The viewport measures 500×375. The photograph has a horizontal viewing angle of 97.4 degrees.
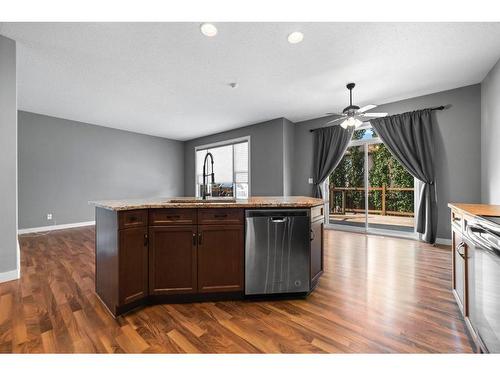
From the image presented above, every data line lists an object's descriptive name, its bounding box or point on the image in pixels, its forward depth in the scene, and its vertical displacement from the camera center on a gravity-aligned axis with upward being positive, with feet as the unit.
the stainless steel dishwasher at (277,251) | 6.40 -1.90
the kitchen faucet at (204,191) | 7.78 -0.13
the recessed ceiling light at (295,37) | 7.53 +5.28
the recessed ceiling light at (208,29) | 7.17 +5.28
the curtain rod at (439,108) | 12.40 +4.48
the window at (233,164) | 20.34 +2.31
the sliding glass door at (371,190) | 14.76 -0.22
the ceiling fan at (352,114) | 11.63 +3.90
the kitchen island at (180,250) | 5.91 -1.78
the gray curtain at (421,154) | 12.66 +1.96
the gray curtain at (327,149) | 16.01 +2.85
